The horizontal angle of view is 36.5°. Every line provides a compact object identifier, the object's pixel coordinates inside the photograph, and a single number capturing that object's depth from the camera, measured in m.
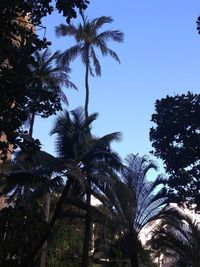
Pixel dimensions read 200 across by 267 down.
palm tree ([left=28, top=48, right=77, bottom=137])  6.51
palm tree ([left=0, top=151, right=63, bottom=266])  11.88
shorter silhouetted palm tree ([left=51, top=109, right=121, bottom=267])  12.71
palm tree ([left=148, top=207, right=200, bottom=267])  12.68
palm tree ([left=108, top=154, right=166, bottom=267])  12.68
